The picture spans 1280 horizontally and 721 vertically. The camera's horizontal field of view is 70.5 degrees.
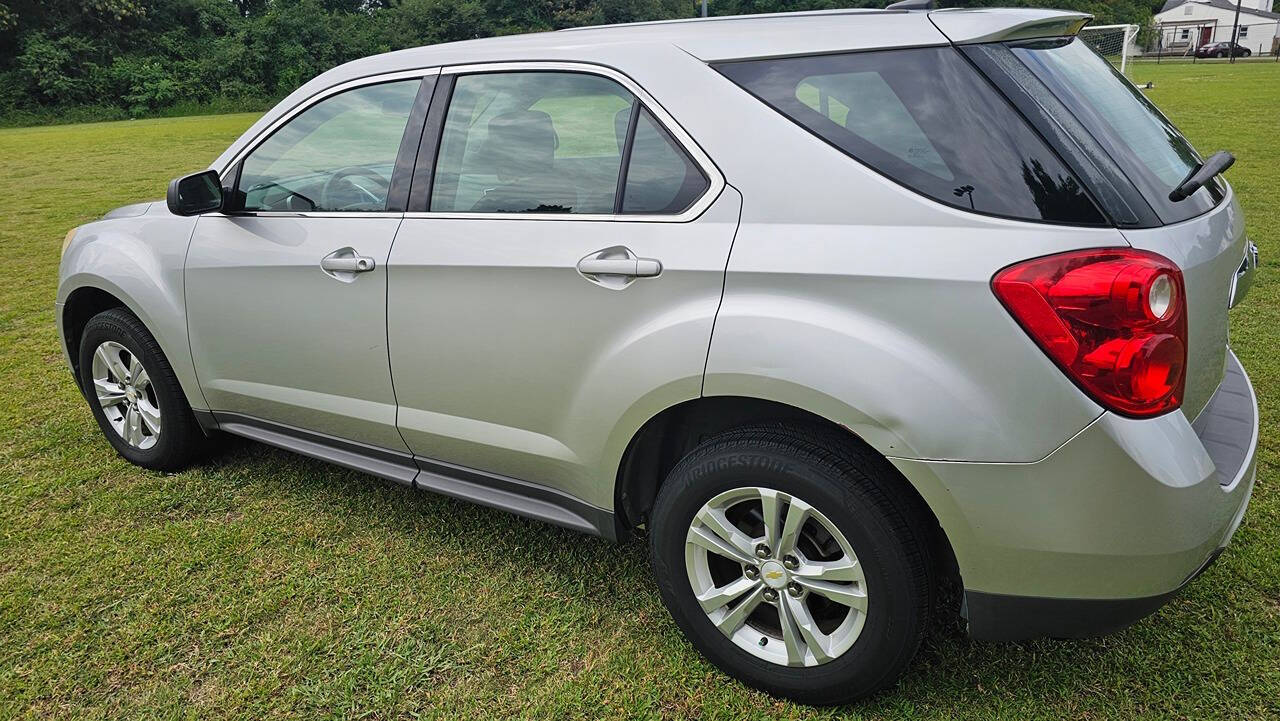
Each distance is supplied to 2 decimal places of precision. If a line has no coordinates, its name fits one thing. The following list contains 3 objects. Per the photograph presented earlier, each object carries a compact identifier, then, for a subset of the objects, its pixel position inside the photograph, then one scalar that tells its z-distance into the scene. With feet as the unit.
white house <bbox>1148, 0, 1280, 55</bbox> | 230.68
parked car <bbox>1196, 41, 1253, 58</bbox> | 197.98
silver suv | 6.23
